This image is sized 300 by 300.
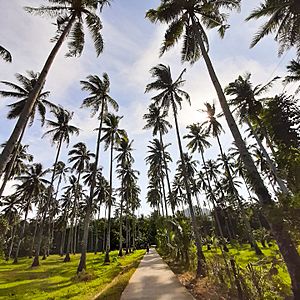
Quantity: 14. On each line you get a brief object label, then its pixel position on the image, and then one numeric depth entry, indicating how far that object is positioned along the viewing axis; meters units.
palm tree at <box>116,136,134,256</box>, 34.61
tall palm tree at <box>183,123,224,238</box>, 32.36
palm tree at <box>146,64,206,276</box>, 20.03
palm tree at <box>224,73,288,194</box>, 23.26
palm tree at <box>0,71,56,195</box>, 21.84
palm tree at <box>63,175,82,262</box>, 46.34
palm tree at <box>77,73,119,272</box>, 22.30
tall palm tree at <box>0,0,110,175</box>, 8.48
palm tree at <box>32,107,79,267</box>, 28.58
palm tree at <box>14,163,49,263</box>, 35.44
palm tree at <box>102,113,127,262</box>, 27.00
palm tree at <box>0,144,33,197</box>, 30.59
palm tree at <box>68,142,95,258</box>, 32.53
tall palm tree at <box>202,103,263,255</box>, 29.81
